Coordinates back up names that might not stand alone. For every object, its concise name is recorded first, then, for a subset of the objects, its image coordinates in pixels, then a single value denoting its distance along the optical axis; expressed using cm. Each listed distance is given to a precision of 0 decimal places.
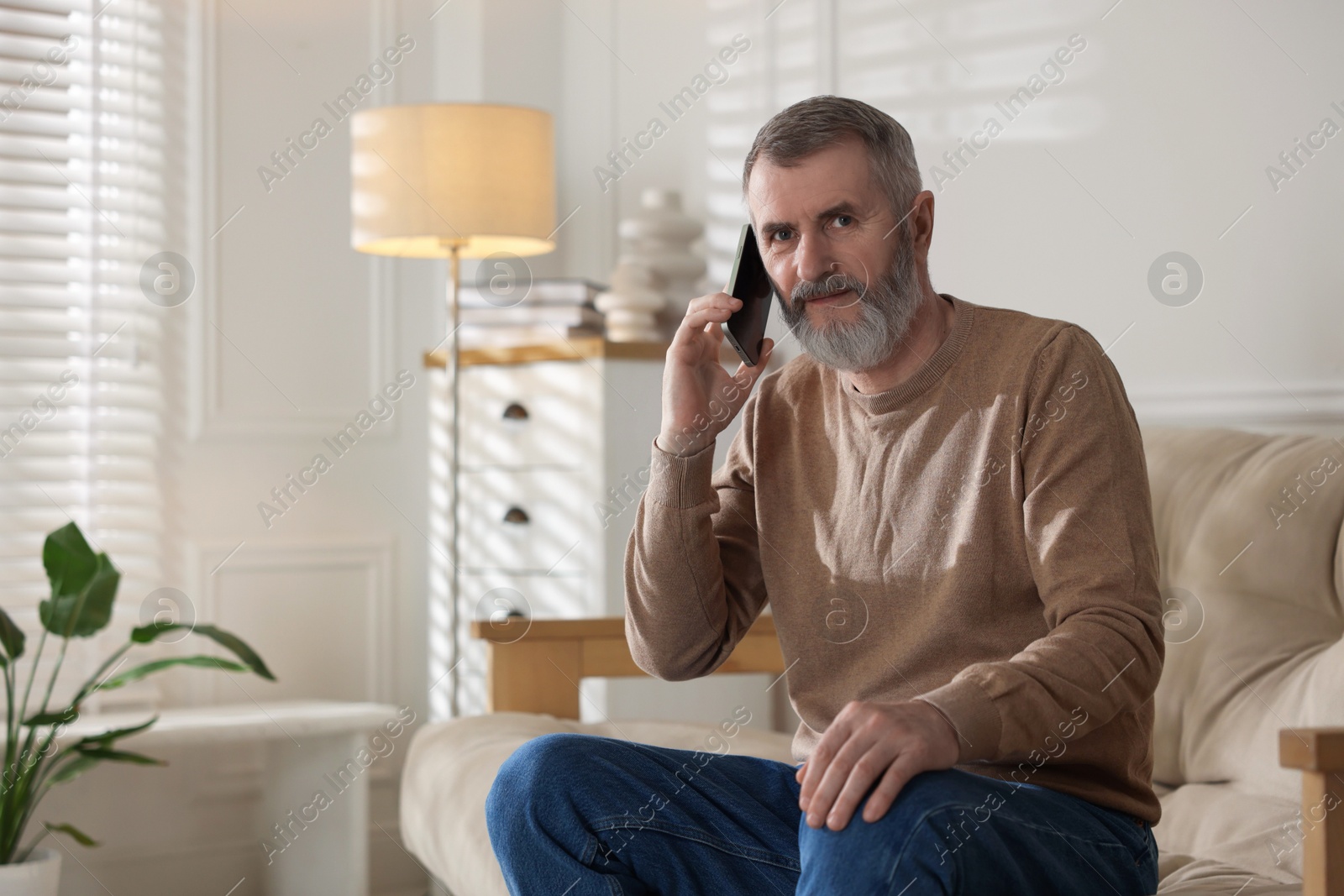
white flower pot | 225
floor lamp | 265
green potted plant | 227
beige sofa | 145
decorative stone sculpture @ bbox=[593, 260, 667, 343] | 294
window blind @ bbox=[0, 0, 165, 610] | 273
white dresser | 277
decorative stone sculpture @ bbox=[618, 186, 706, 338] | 311
